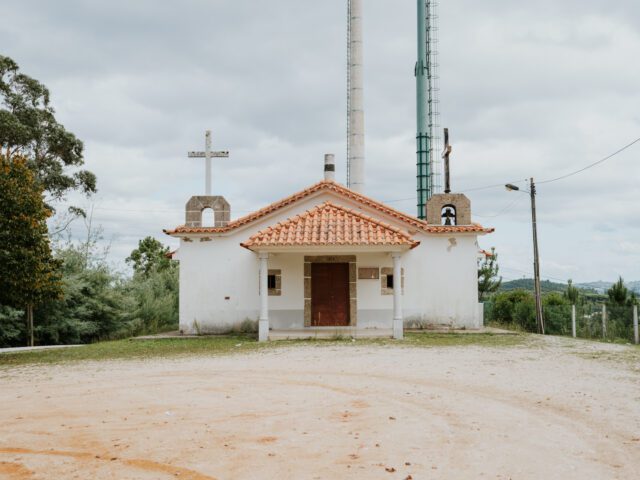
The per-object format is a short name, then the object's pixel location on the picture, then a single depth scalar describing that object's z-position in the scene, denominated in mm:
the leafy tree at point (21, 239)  13586
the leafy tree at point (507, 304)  27120
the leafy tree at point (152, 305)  23031
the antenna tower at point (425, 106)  36656
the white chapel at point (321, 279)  19609
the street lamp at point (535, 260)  21622
